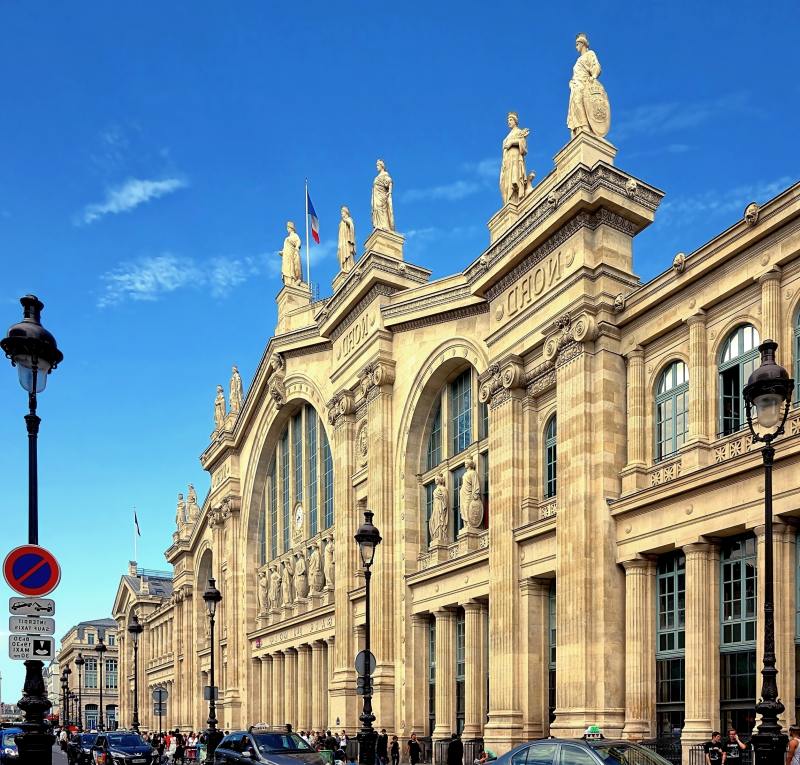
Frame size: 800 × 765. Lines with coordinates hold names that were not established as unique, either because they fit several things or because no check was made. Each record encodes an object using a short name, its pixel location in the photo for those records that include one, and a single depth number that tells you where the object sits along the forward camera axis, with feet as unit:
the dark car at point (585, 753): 42.57
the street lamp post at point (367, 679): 71.26
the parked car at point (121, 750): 102.06
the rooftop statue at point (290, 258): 176.76
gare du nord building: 73.26
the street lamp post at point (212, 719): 102.78
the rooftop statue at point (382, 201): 132.77
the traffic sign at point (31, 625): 39.11
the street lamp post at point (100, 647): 201.03
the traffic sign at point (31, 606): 39.04
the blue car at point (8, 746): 94.63
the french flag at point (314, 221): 164.35
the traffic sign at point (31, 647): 39.01
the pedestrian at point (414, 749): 106.93
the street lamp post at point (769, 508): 42.19
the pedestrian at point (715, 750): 67.56
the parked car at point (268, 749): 66.39
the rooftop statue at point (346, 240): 146.10
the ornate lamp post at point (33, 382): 38.55
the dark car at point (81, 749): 114.43
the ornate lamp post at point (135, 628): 152.93
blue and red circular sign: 37.65
